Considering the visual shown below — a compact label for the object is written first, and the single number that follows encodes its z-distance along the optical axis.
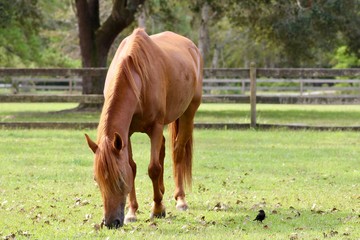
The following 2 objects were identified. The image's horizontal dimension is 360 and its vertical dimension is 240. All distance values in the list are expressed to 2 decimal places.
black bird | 14.98
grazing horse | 13.27
